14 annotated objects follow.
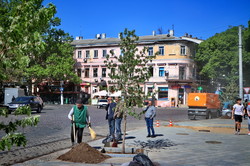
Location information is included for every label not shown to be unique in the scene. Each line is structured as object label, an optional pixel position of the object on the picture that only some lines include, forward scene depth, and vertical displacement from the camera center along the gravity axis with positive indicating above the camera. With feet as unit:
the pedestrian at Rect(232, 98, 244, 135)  49.11 -2.50
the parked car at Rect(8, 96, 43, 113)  84.74 -1.80
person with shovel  30.91 -2.23
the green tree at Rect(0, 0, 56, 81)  11.12 +2.33
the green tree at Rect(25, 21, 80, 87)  163.02 +16.83
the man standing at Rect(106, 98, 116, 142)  39.65 -2.65
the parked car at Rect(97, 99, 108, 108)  139.21 -3.04
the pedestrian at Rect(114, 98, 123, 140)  41.01 -4.15
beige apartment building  172.45 +18.24
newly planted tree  29.96 +2.18
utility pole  81.30 +5.84
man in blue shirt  44.52 -2.68
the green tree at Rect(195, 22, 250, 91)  164.04 +23.29
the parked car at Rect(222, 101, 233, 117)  96.34 -3.98
